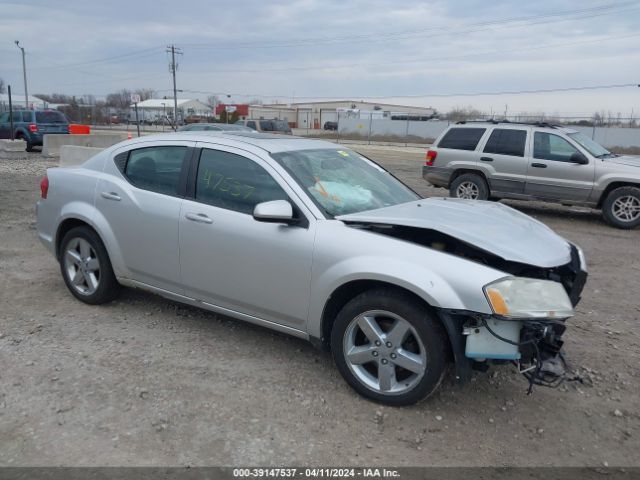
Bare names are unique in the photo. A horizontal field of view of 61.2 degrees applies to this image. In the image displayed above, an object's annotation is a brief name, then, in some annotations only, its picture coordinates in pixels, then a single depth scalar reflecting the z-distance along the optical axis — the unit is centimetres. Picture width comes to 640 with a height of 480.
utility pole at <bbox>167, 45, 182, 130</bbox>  6425
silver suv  967
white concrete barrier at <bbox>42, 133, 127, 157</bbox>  1948
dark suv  2119
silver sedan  310
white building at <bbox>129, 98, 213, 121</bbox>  7775
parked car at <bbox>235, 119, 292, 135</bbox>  2930
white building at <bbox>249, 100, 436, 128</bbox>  6699
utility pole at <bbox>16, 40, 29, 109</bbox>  5872
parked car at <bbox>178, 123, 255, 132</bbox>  1764
